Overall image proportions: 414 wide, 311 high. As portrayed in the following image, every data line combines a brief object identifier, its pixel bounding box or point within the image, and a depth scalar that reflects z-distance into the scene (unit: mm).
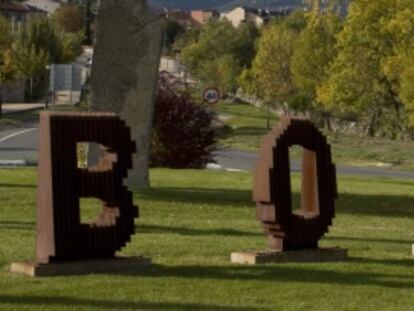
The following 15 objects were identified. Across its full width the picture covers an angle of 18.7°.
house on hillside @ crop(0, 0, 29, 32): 131750
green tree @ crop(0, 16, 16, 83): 58603
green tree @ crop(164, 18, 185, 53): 135075
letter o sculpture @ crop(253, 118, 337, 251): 12016
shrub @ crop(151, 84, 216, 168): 31984
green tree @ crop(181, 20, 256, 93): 96125
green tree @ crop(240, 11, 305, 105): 81812
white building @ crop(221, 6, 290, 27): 179375
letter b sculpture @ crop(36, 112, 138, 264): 10828
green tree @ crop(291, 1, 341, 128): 70875
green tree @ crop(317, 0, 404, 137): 55125
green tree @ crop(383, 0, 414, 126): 42028
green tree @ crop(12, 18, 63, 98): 79938
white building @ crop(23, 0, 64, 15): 185350
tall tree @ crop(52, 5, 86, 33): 132000
